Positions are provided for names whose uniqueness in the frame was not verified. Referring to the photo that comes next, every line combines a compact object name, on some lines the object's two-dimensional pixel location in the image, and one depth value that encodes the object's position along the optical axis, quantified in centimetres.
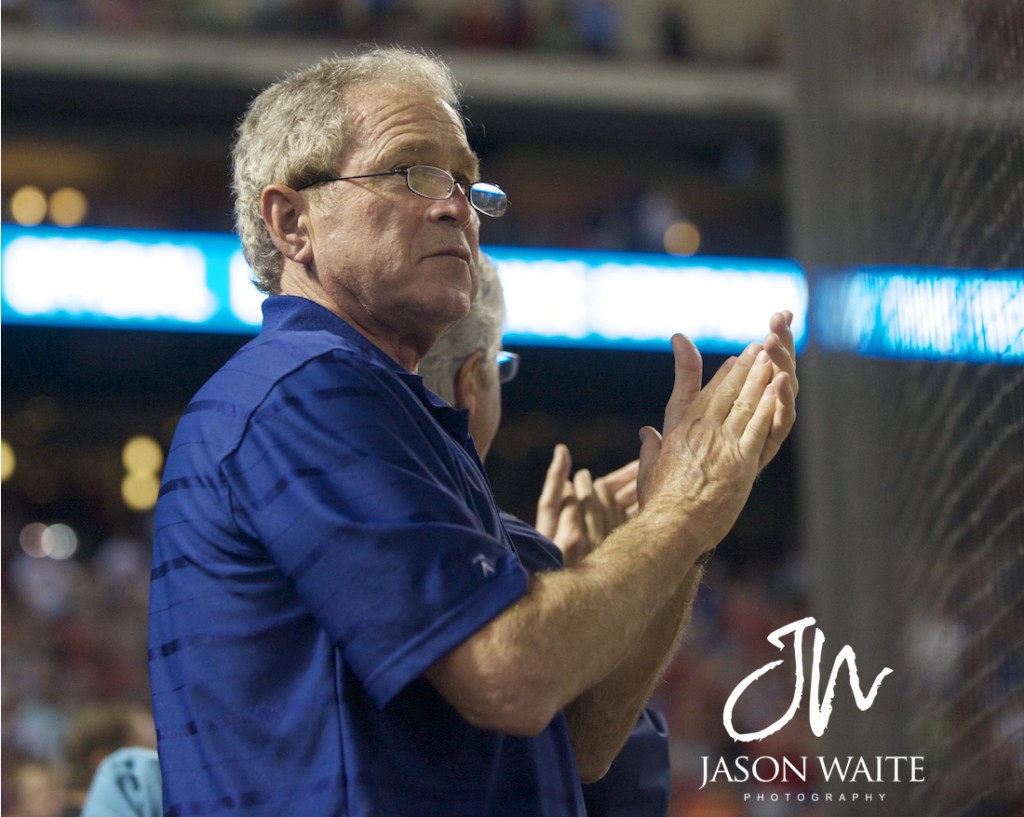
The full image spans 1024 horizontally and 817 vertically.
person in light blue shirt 586
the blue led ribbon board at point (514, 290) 2431
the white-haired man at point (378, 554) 286
